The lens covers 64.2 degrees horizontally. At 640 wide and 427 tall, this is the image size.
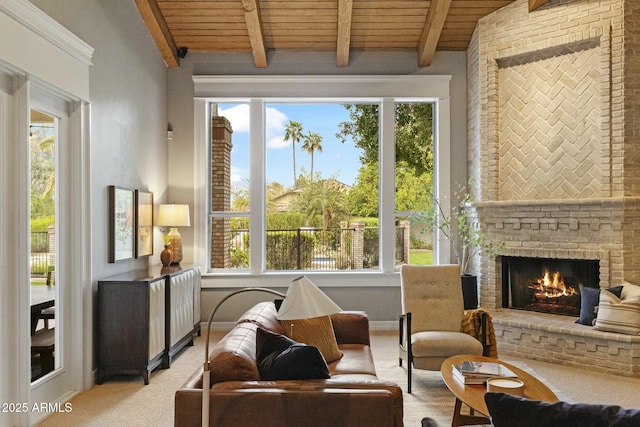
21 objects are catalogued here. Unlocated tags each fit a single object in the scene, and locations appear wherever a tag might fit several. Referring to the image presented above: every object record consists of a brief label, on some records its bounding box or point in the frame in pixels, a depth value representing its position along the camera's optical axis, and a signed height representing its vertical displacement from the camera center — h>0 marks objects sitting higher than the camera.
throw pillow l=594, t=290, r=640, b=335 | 4.46 -0.89
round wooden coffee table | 2.73 -1.00
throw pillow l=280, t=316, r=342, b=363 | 3.46 -0.81
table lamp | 5.73 -0.04
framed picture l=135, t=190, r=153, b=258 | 5.20 -0.05
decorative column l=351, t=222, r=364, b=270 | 6.51 -0.41
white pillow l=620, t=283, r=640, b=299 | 4.53 -0.69
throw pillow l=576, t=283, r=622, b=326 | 4.86 -0.87
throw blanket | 4.26 -0.96
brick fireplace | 4.77 +0.67
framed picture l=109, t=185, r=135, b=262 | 4.60 -0.05
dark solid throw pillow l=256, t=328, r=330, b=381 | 2.36 -0.69
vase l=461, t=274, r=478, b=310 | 5.66 -0.86
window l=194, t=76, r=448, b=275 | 6.43 +0.45
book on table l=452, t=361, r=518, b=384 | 3.02 -0.95
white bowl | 2.78 -0.95
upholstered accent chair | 4.05 -0.90
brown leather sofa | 2.13 -0.78
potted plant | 5.68 -0.23
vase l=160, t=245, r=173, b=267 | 5.54 -0.43
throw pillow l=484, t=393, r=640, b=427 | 1.37 -0.55
